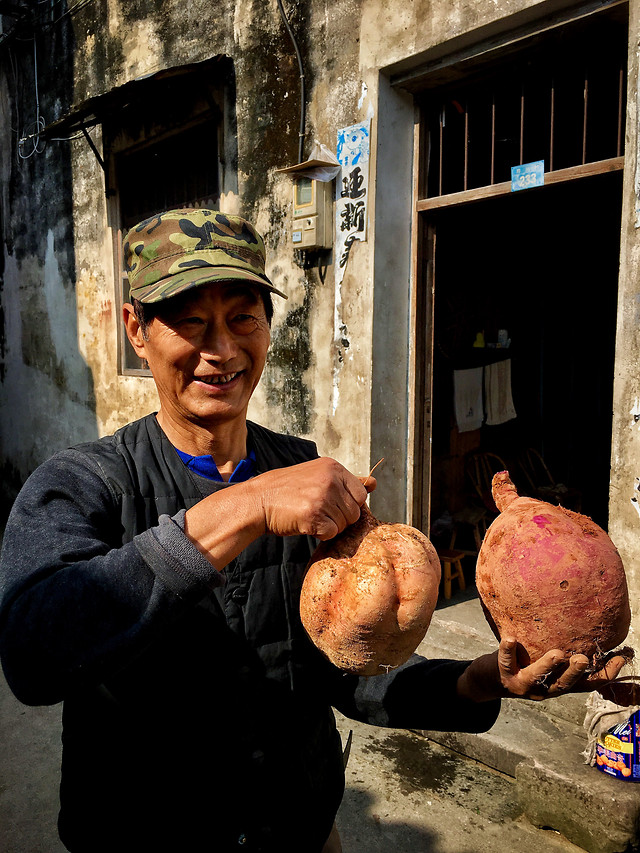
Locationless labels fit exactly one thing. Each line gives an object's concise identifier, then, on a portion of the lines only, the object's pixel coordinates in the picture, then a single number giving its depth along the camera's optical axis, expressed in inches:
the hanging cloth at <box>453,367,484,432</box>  229.3
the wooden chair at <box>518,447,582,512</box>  242.4
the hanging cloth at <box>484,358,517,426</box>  242.7
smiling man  43.7
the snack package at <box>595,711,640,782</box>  111.0
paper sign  167.3
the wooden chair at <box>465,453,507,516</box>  234.4
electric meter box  174.2
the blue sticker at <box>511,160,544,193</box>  142.7
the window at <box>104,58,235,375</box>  209.6
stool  197.7
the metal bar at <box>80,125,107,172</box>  257.4
